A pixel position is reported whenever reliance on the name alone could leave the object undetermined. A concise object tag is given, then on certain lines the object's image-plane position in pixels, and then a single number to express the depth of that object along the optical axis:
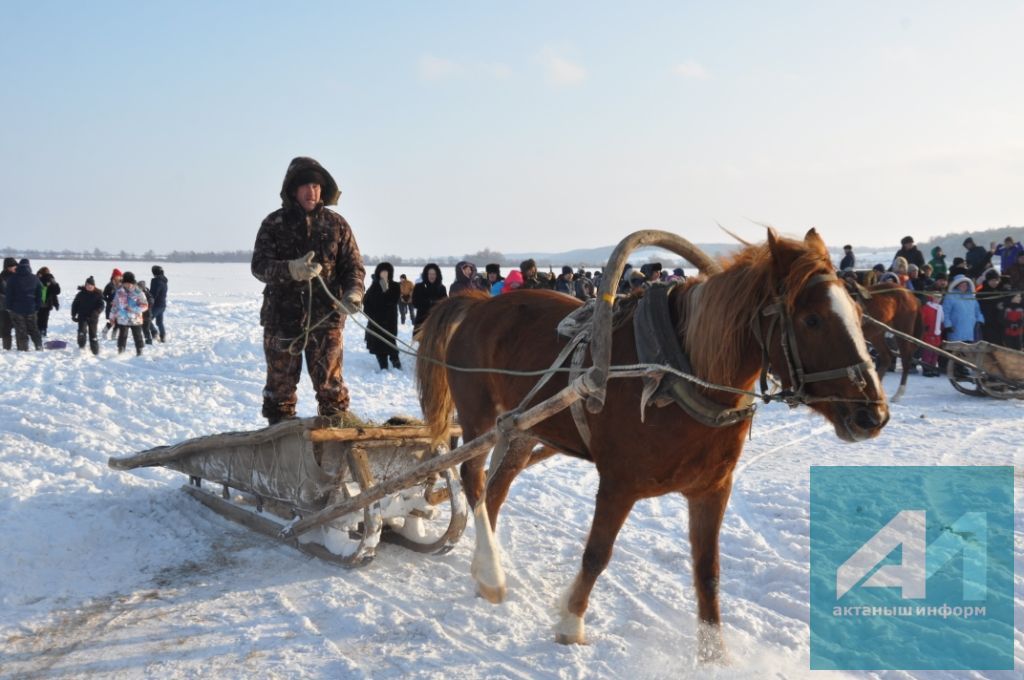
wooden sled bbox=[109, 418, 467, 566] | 4.71
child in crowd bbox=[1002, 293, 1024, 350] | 12.55
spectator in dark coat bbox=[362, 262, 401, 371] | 13.05
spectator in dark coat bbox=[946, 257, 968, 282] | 14.18
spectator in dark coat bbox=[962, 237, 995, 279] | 16.62
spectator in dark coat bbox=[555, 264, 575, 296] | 14.90
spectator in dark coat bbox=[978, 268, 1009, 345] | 12.86
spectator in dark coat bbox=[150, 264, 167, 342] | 17.03
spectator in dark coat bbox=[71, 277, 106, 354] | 14.86
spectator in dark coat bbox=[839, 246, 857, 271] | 17.34
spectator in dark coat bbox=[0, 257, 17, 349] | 15.56
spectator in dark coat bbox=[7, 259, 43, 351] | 15.24
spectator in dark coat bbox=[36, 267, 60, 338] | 17.36
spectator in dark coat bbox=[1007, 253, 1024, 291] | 13.64
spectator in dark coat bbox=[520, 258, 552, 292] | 12.19
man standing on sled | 5.01
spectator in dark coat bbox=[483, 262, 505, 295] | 13.94
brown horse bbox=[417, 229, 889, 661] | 3.17
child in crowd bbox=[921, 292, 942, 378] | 12.76
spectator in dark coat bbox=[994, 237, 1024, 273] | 15.46
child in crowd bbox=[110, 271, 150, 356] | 14.60
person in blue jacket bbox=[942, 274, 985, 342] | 13.05
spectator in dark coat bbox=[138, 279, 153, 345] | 16.40
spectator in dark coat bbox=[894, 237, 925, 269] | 16.21
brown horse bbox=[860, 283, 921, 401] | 11.10
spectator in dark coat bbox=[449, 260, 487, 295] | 12.45
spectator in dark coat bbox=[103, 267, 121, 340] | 16.92
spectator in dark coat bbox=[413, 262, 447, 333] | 12.91
